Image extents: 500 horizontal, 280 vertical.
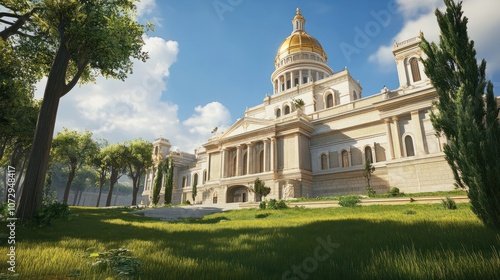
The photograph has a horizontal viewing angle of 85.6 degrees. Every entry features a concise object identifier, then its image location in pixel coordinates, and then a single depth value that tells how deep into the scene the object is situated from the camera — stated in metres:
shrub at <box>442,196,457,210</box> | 13.68
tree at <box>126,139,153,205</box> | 44.39
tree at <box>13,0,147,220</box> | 10.49
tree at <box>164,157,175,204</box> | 40.16
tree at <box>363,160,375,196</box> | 27.33
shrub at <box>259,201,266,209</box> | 23.57
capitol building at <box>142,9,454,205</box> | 28.34
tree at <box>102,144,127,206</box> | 43.72
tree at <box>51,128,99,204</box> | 36.56
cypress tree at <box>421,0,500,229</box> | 6.30
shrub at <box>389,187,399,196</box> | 23.71
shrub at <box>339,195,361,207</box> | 19.77
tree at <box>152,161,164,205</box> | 39.72
